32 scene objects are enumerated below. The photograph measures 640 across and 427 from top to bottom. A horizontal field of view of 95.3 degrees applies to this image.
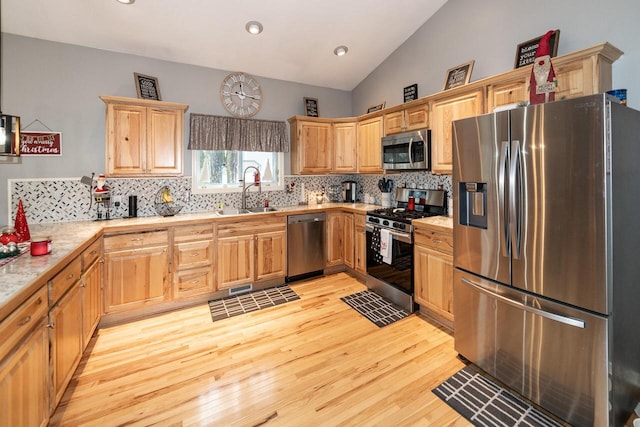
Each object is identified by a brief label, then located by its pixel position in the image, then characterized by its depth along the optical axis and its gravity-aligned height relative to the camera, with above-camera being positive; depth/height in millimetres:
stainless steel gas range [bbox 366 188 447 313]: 3176 -330
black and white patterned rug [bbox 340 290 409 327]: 3045 -1063
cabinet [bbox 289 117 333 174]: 4336 +1030
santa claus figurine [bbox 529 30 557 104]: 1925 +903
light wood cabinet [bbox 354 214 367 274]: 3900 -420
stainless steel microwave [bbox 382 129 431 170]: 3287 +759
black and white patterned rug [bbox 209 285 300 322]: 3223 -1041
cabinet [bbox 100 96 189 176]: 3107 +869
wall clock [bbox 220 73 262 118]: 4012 +1693
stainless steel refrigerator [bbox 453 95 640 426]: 1576 -240
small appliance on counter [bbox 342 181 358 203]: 4816 +367
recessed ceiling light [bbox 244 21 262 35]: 3233 +2109
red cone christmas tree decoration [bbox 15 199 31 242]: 2156 -78
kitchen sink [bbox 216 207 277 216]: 3974 +48
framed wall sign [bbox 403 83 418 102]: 3836 +1622
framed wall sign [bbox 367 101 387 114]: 4348 +1640
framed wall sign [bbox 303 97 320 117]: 4570 +1695
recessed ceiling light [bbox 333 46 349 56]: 3912 +2219
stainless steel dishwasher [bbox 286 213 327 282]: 3982 -429
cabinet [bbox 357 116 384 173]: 3998 +994
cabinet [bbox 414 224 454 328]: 2709 -570
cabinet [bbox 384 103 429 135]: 3334 +1155
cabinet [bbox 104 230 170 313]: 2893 -567
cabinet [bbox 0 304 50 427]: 1220 -708
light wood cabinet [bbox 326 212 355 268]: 4203 -364
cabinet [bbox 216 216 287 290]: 3512 -473
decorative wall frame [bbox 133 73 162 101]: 3399 +1521
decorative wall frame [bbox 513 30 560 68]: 2463 +1459
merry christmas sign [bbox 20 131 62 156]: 2998 +755
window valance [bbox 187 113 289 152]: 3768 +1113
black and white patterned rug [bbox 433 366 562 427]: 1794 -1258
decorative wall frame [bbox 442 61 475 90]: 3182 +1555
